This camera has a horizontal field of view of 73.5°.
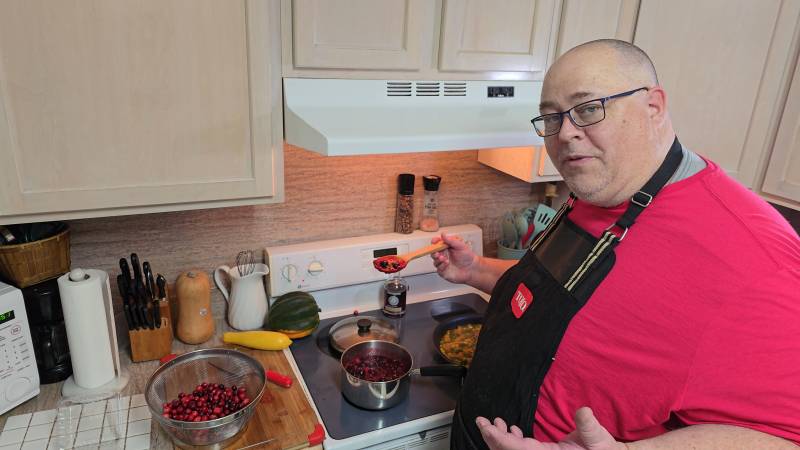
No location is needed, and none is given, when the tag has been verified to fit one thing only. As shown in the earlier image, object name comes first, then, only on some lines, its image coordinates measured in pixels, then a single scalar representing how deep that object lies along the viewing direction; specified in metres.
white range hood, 1.16
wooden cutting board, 1.24
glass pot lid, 1.65
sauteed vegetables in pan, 1.56
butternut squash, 1.54
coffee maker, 1.31
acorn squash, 1.62
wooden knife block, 1.46
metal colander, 1.17
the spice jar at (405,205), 1.81
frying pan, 1.65
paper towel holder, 1.30
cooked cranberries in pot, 1.41
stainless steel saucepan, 1.33
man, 0.85
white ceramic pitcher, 1.62
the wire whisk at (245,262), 1.64
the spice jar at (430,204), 1.85
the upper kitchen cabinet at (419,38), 1.22
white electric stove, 1.33
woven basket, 1.28
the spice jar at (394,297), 1.80
